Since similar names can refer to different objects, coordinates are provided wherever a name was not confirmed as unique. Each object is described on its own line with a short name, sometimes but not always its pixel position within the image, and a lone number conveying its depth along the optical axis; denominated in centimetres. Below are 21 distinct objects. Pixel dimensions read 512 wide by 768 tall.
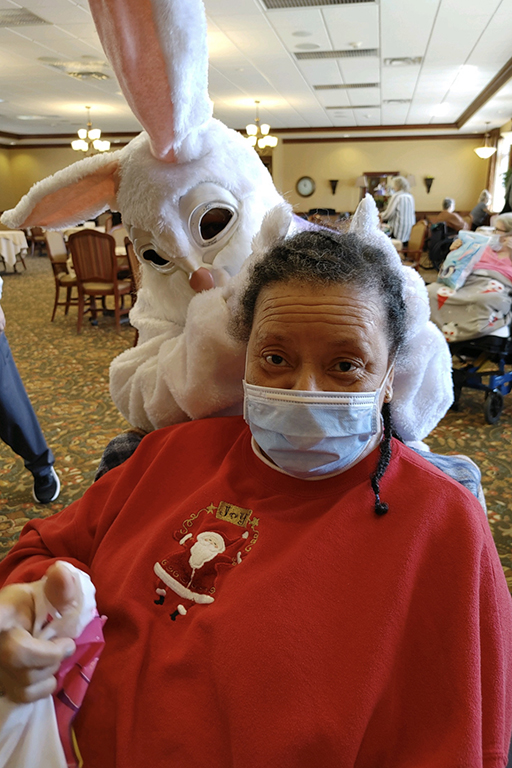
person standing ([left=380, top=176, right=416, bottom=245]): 1092
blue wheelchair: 395
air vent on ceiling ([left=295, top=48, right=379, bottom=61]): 789
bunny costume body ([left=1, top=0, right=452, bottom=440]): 117
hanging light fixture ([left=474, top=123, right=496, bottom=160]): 1477
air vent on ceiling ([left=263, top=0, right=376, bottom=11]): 593
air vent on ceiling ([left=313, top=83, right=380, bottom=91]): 1009
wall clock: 1784
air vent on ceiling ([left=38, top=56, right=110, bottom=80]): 843
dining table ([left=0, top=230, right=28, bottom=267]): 1154
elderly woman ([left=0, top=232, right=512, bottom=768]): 82
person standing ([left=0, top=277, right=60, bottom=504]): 269
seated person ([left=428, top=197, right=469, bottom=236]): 943
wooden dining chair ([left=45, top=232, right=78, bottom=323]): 718
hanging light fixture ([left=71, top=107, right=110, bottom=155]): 1292
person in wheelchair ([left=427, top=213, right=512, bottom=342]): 380
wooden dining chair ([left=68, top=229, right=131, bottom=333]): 635
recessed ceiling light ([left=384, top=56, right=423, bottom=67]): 833
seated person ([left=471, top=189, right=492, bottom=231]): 1083
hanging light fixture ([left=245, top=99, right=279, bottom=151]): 1302
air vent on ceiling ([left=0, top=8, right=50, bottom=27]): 631
